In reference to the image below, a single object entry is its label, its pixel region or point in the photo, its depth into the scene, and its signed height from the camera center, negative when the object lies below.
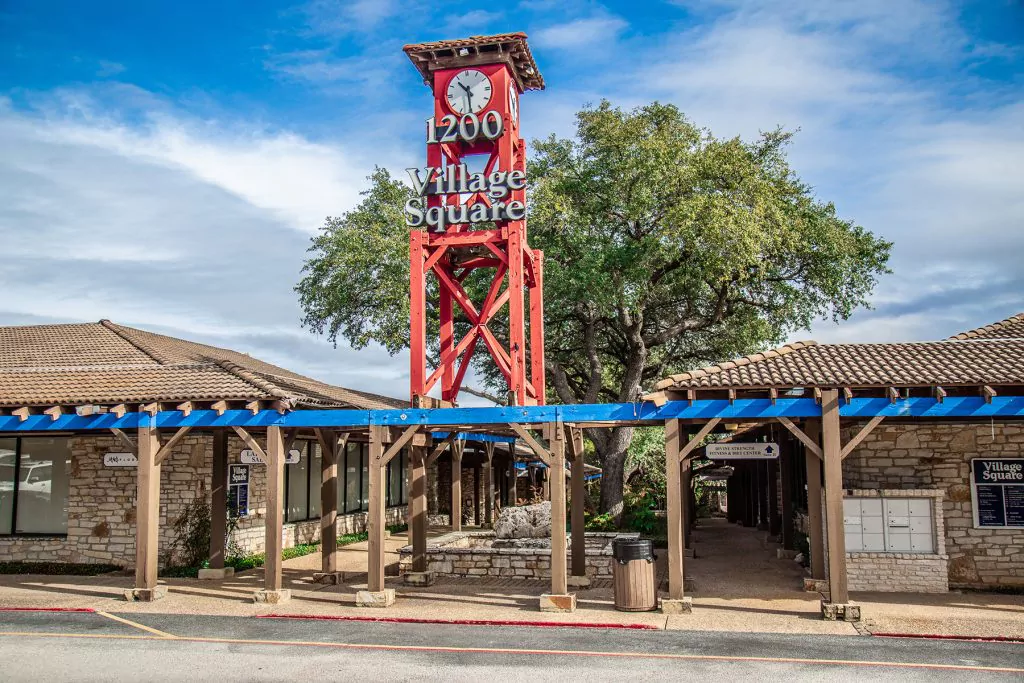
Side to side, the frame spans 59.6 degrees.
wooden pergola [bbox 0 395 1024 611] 12.54 +0.35
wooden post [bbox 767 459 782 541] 22.39 -1.51
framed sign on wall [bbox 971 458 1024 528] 14.52 -0.78
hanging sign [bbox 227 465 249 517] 18.59 -0.80
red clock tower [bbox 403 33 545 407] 16.83 +4.69
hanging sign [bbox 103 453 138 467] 15.57 -0.09
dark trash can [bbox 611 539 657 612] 12.98 -1.88
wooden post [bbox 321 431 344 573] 15.68 -0.87
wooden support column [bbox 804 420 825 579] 14.33 -0.97
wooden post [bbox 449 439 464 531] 25.14 -0.98
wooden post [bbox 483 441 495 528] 28.20 -1.50
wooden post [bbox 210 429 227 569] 17.19 -0.94
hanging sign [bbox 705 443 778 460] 13.73 -0.07
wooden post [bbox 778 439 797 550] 18.78 -1.11
